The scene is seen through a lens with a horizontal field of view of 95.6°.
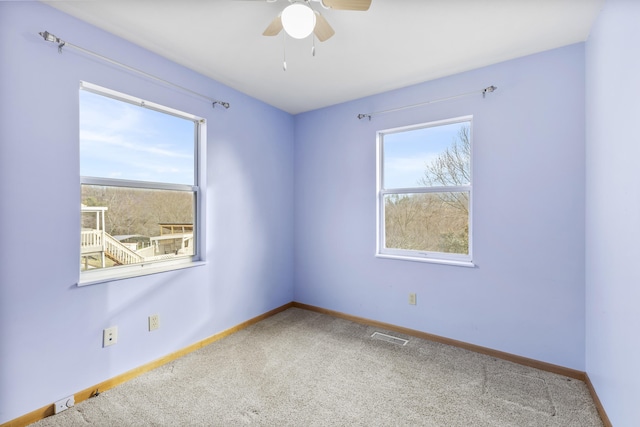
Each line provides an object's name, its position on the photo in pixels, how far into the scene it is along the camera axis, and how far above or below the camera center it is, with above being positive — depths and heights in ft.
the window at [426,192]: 8.93 +0.65
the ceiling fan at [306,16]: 4.88 +3.38
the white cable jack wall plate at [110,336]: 6.61 -2.90
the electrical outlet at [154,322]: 7.53 -2.91
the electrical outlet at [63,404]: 5.82 -3.95
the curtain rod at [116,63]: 5.73 +3.45
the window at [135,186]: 6.75 +0.66
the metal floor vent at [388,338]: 9.00 -4.04
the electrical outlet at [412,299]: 9.42 -2.83
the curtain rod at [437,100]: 8.03 +3.44
